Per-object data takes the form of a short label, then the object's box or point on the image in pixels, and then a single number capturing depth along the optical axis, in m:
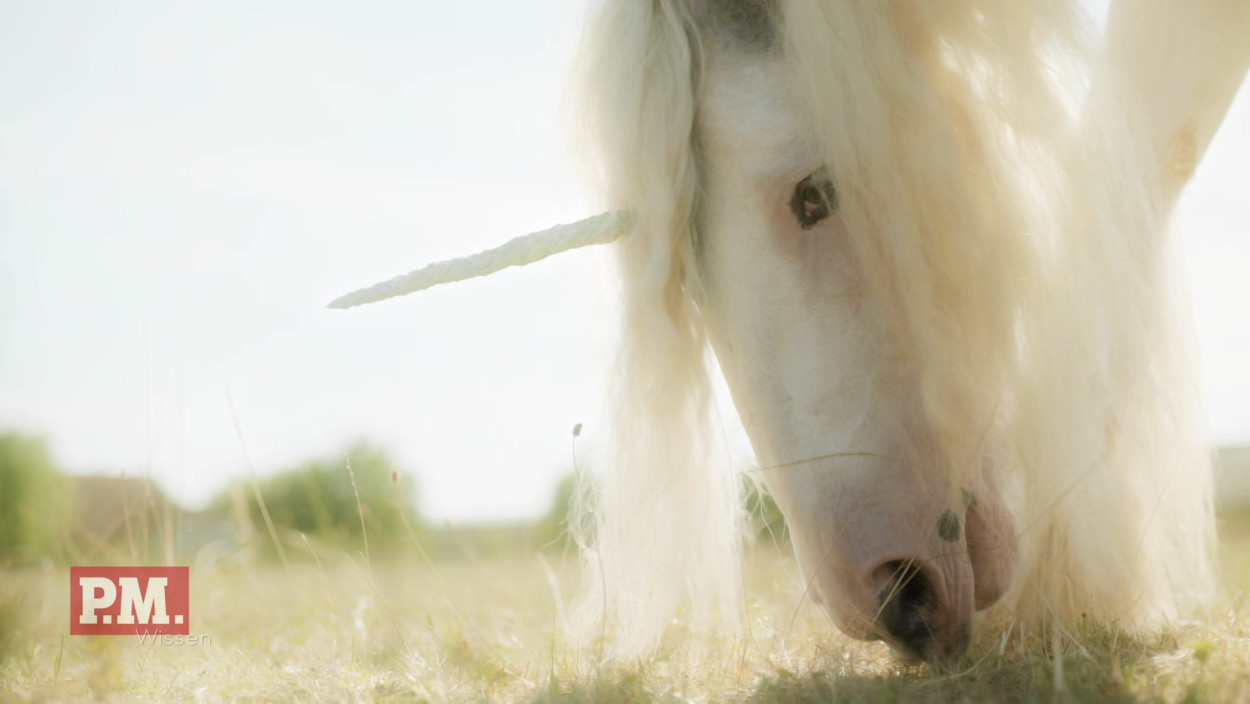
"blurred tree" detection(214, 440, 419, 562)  8.69
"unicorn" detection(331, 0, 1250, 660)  1.43
